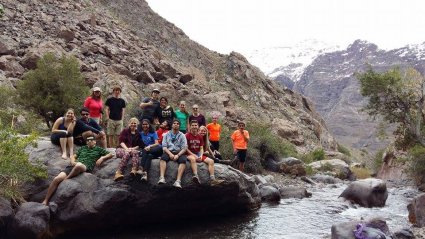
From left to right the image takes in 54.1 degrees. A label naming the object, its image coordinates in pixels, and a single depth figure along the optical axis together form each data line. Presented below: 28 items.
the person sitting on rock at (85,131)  12.78
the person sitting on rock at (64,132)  12.30
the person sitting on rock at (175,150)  12.12
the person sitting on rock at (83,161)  11.20
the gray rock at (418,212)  13.05
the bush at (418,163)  26.30
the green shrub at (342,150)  78.22
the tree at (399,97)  29.59
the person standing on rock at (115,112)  15.16
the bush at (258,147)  24.48
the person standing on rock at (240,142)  17.98
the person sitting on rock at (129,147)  11.83
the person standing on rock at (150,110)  14.70
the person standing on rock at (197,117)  15.55
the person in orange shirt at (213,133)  17.17
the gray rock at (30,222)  10.12
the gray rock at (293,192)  18.14
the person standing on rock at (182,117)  15.27
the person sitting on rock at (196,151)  12.49
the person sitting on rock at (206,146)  14.03
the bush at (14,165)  10.41
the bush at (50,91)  22.02
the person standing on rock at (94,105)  14.57
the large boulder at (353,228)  10.19
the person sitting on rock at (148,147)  12.03
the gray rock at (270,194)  16.77
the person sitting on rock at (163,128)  13.87
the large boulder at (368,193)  16.97
